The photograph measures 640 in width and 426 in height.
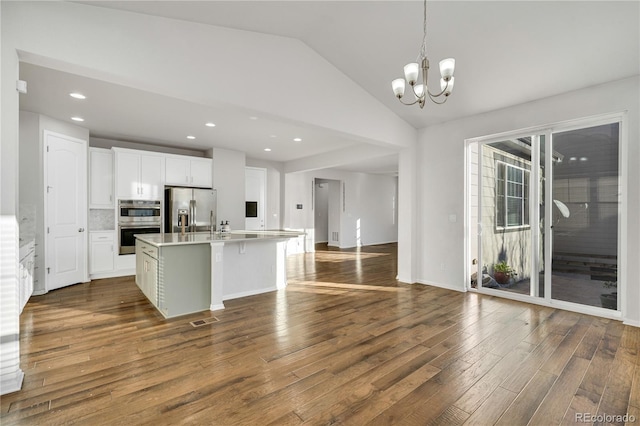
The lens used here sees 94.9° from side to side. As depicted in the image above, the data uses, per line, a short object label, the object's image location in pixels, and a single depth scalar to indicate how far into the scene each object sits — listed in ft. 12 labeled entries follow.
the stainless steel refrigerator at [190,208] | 19.79
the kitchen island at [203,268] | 11.44
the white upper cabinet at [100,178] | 17.78
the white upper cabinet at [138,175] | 18.37
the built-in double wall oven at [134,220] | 18.45
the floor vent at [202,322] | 10.82
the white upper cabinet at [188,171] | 20.31
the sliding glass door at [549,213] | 11.82
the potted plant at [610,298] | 11.54
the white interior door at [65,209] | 15.17
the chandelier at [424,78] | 7.76
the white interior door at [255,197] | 25.62
